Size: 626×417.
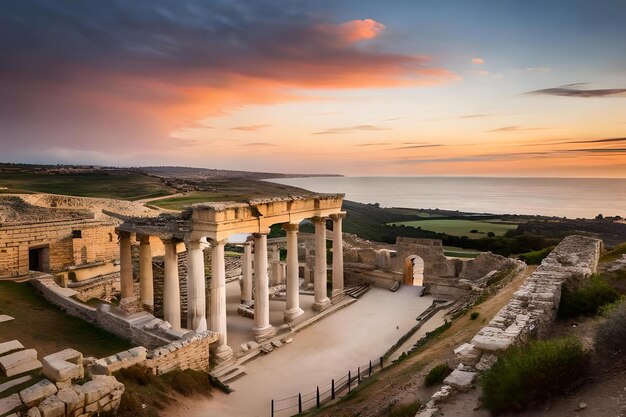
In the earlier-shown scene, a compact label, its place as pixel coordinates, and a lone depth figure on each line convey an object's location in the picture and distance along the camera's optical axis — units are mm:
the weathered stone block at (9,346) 12376
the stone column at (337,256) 25750
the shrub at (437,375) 10227
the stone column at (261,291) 20188
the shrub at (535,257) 25628
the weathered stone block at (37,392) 8945
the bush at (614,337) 7609
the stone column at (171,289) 19094
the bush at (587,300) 12891
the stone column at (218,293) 17953
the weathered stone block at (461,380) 8555
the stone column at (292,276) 22703
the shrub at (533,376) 6984
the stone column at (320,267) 24438
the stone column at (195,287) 17922
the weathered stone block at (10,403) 8716
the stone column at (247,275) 25922
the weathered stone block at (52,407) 8805
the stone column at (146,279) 21000
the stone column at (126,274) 21456
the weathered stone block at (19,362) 11250
